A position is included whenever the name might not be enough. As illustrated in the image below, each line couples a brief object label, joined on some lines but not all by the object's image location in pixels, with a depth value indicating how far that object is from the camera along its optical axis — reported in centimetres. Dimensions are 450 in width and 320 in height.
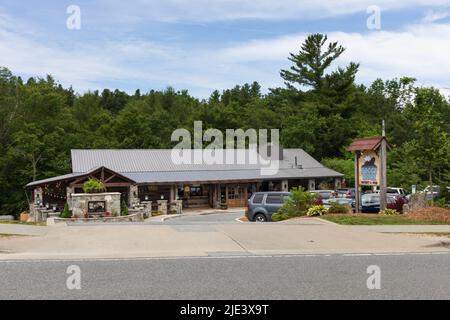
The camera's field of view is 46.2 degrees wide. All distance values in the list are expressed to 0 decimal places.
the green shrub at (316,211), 2116
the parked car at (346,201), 2823
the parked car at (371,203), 2756
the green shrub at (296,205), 2222
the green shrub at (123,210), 3104
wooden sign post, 2245
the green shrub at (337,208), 2189
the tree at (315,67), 7088
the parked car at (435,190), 3342
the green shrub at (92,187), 2956
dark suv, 2416
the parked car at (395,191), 4034
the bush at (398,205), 2312
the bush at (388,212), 2180
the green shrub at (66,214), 2929
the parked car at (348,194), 3606
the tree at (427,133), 2305
